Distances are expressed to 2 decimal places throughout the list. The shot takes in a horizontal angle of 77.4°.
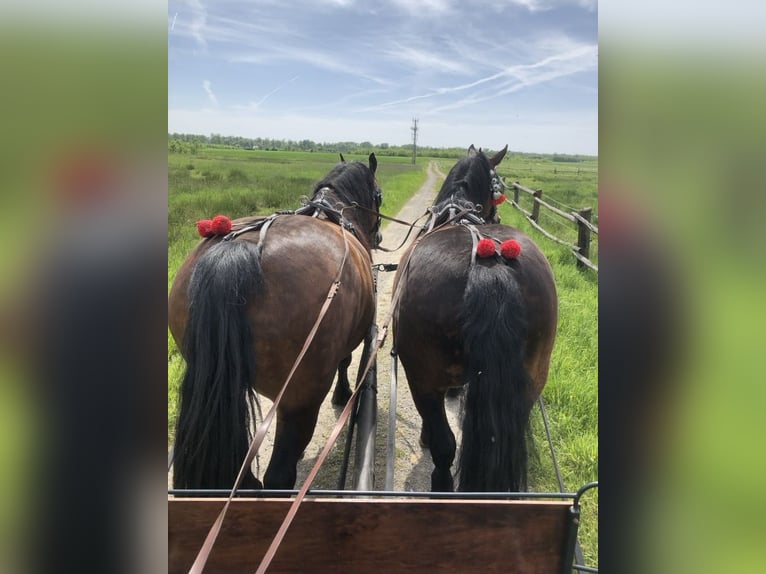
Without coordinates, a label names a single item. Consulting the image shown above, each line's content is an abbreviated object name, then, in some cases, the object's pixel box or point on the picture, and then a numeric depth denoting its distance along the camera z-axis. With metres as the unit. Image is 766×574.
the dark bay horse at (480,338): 2.27
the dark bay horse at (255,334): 2.10
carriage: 1.37
